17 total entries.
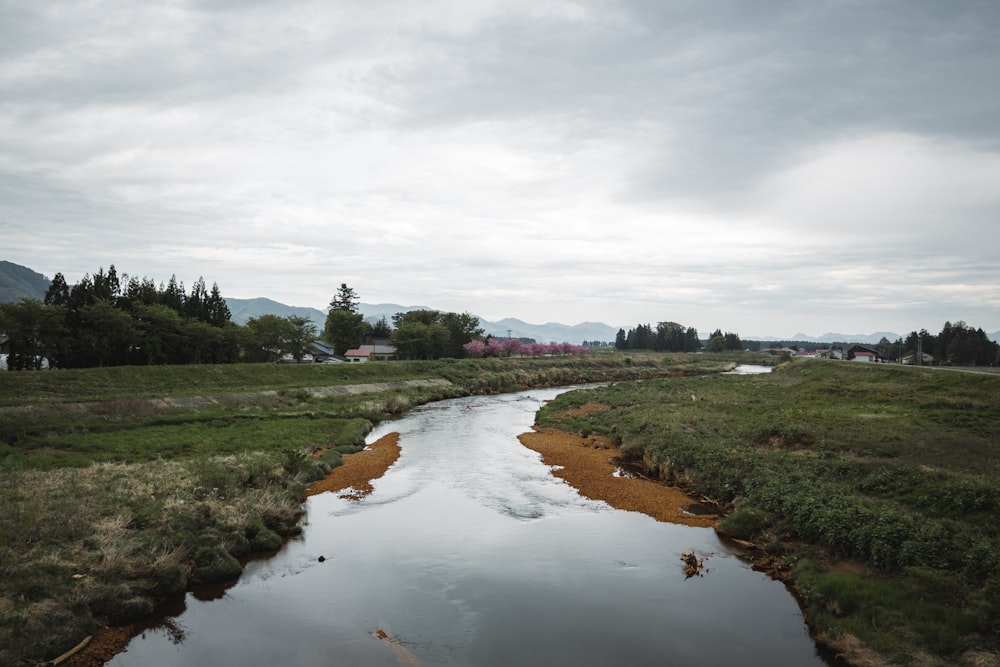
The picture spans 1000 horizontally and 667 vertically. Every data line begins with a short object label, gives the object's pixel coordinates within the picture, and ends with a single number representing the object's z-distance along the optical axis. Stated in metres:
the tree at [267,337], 79.38
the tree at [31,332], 50.81
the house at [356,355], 110.75
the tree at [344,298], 165.59
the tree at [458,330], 112.56
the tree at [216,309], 81.31
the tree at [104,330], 56.91
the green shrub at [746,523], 19.27
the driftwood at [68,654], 11.29
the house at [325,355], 99.16
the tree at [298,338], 85.19
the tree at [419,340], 100.31
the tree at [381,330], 142.12
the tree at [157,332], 62.47
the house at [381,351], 111.25
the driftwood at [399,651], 12.31
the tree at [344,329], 115.12
